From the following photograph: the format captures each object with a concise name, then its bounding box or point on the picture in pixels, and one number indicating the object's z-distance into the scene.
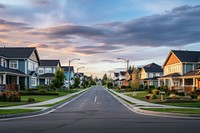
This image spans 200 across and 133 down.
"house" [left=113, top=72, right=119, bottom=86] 187.04
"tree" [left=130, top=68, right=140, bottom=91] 50.88
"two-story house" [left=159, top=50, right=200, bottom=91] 54.89
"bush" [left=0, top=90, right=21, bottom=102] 29.62
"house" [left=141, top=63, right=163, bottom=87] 88.97
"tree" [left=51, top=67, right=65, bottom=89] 59.22
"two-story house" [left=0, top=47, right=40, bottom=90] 53.12
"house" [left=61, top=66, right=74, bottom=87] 112.92
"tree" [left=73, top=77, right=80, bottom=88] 102.16
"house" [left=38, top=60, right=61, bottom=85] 82.31
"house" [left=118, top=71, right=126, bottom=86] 151.27
